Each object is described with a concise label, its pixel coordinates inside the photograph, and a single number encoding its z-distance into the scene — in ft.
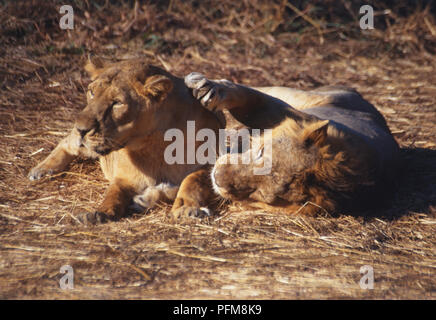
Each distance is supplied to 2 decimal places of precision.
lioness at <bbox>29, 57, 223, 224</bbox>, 27.27
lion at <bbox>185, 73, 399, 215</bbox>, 26.86
